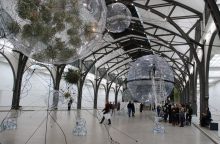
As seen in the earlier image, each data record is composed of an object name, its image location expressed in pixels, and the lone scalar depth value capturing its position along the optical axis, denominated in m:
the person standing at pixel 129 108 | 14.84
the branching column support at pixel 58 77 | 20.60
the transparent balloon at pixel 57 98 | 10.83
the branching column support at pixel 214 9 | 7.00
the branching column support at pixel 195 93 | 16.79
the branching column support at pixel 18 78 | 16.16
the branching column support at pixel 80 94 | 24.12
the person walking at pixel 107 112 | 9.48
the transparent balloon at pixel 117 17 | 3.69
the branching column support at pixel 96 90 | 28.90
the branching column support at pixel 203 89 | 11.43
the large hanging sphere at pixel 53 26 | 1.74
